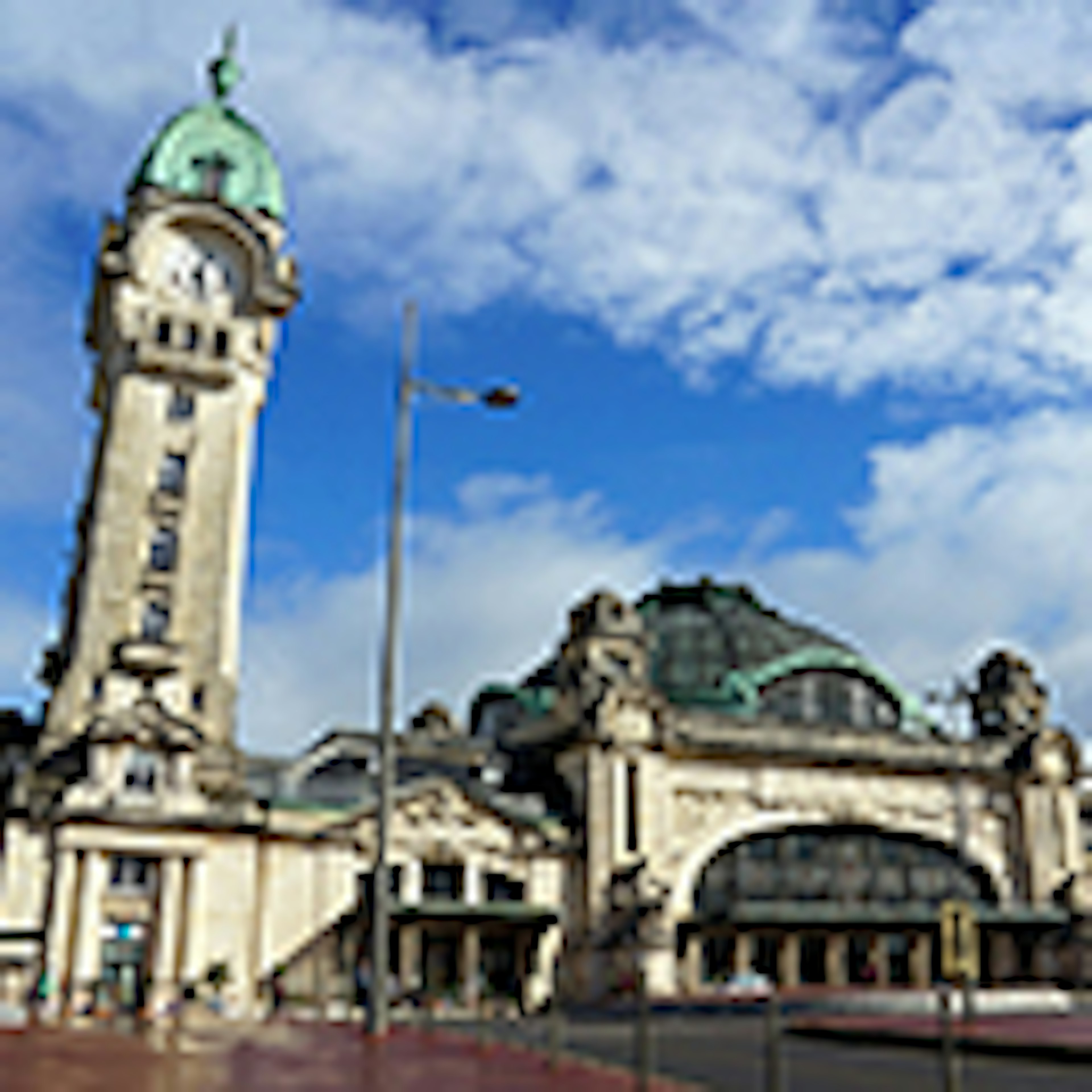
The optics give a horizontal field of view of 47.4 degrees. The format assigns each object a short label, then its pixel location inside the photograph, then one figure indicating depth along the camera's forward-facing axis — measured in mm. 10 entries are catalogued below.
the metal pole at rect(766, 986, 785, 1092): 11078
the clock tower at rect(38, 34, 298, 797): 51125
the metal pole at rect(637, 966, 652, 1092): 13547
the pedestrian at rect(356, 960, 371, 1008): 38938
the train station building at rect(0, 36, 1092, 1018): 47625
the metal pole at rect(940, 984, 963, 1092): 9992
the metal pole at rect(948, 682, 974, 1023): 29188
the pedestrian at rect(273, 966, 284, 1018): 44062
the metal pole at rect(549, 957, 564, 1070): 17781
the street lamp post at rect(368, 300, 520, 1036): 22938
